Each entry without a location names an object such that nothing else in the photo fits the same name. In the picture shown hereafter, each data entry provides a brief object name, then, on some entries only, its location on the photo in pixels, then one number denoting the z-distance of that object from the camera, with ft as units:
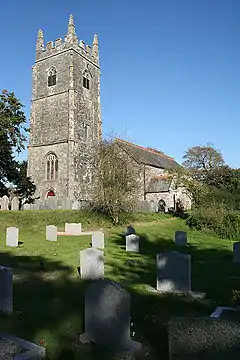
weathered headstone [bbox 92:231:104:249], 41.27
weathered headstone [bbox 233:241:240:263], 35.14
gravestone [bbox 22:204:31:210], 93.98
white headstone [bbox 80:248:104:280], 25.93
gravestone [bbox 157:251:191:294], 23.11
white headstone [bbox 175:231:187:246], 45.83
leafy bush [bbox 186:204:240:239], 60.29
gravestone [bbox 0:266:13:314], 18.37
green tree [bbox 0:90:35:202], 71.82
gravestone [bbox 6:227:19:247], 43.47
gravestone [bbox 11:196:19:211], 97.60
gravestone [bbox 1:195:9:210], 105.53
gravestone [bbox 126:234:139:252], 41.06
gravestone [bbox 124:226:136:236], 50.16
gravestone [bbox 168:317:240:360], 8.63
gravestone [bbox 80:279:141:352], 14.06
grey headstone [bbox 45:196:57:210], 92.43
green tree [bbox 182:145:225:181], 150.10
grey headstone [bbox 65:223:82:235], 58.29
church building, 113.70
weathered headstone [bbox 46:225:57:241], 48.81
